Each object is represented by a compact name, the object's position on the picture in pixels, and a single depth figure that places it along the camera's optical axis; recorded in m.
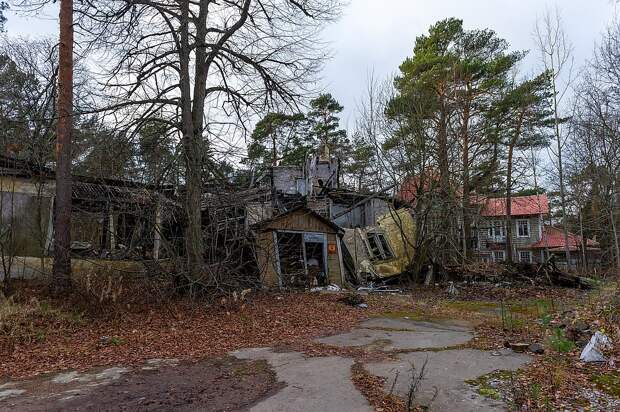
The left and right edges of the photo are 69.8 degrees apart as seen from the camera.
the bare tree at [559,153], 23.78
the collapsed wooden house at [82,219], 10.25
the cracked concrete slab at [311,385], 4.11
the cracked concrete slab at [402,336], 6.79
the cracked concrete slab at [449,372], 4.10
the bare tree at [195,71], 10.06
